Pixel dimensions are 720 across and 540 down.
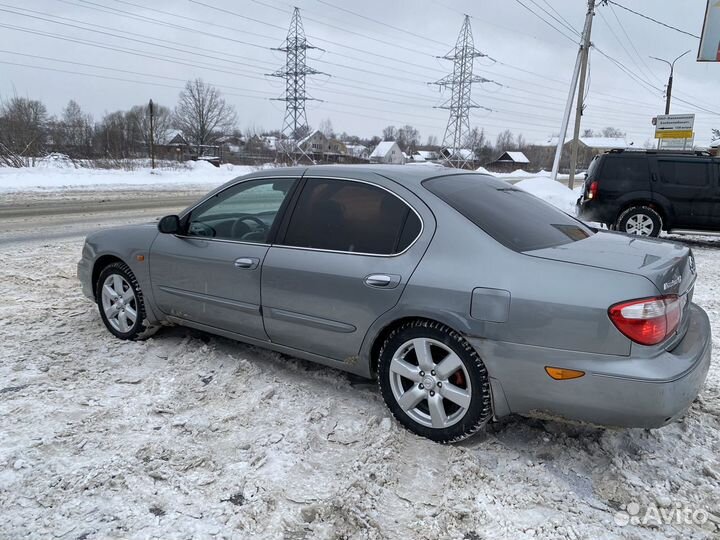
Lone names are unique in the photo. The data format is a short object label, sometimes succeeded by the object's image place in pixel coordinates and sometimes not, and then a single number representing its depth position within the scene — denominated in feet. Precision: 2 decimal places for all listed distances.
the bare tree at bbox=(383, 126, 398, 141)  383.24
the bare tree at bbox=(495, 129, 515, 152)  378.16
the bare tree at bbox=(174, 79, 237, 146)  244.01
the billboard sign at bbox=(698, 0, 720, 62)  61.87
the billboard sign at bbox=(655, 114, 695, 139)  76.02
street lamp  104.44
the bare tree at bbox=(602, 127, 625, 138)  403.95
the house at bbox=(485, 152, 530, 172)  306.14
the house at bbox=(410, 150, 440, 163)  279.63
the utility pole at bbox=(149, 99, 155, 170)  112.98
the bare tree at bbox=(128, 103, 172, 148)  193.16
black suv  31.71
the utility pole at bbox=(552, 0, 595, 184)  65.72
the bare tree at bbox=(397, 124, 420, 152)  349.00
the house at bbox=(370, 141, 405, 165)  235.61
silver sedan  8.23
